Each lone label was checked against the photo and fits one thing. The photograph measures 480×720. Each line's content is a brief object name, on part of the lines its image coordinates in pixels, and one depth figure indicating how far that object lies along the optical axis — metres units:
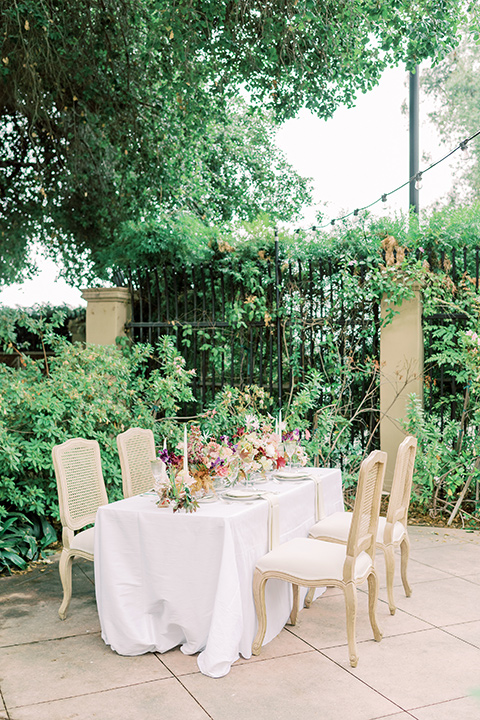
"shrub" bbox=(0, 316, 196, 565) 5.26
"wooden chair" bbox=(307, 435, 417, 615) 4.08
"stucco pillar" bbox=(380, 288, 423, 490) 6.49
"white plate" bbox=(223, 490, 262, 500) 3.77
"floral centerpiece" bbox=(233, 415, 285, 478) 4.03
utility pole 8.06
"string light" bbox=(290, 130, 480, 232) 6.78
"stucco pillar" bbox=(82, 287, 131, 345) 7.50
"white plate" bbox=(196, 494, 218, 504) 3.72
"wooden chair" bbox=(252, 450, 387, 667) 3.37
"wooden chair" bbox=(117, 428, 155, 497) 4.56
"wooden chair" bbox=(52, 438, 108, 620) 4.05
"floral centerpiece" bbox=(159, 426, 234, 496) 3.70
